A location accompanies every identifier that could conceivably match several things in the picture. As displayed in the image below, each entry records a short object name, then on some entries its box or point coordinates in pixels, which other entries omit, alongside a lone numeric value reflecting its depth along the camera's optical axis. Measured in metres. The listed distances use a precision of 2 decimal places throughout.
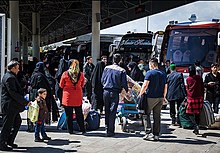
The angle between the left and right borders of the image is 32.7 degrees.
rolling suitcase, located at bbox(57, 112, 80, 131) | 9.59
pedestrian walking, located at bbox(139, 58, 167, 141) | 8.47
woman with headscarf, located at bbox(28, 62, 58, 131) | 9.20
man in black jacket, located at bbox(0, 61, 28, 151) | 7.43
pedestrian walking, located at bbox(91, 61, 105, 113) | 11.34
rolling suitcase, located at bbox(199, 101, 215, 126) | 9.58
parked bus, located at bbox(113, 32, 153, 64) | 22.56
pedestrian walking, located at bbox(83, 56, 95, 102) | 12.88
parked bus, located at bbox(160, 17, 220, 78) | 16.84
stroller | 9.66
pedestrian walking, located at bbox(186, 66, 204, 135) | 9.20
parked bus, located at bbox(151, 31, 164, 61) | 19.40
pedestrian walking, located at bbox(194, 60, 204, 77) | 12.28
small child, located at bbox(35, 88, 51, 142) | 8.32
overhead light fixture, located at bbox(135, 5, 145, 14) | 26.78
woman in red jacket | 8.98
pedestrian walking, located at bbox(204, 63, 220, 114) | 12.14
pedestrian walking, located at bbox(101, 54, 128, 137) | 8.88
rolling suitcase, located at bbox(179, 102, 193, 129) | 10.01
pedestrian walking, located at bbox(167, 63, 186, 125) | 10.09
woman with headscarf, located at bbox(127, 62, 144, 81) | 12.42
